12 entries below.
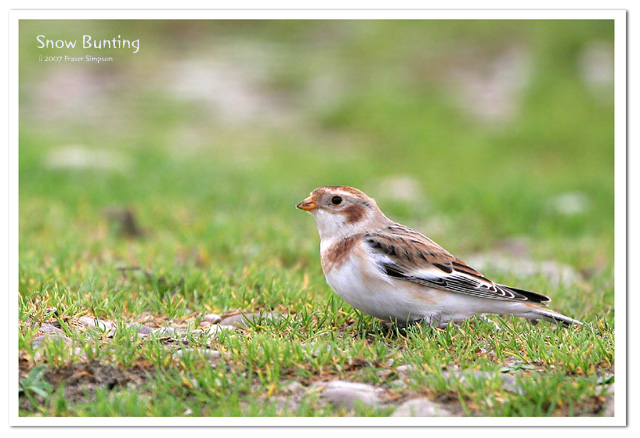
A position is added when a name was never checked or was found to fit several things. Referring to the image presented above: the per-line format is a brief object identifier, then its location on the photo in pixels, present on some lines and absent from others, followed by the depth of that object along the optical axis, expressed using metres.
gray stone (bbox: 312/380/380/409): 8.85
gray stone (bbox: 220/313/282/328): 11.22
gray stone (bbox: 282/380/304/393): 9.14
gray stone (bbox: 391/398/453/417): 8.70
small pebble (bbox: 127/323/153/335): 10.68
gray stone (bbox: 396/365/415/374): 9.52
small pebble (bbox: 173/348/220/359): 9.52
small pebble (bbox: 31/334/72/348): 9.57
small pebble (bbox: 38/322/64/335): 10.30
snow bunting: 10.56
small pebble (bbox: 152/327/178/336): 10.61
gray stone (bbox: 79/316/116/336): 10.49
